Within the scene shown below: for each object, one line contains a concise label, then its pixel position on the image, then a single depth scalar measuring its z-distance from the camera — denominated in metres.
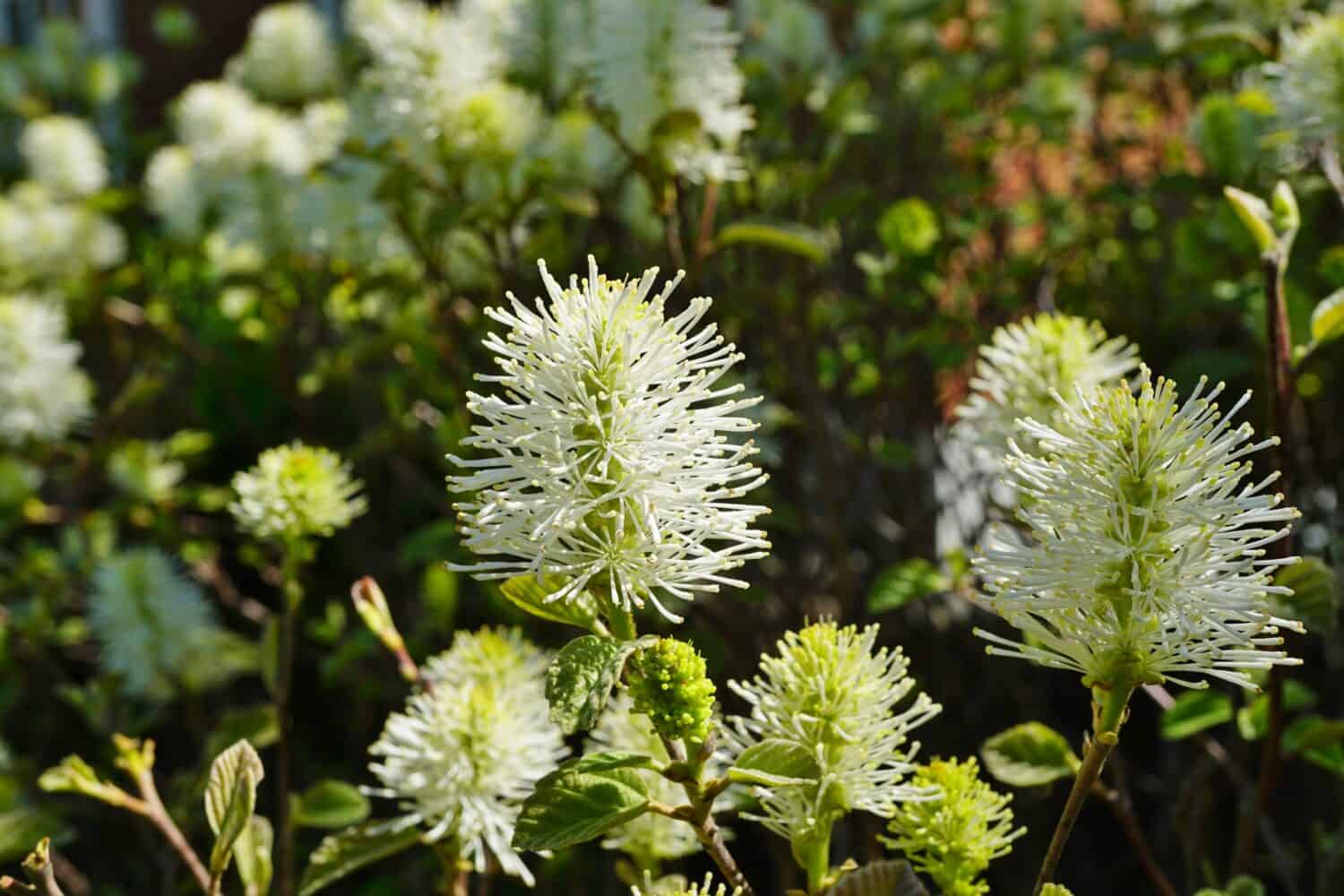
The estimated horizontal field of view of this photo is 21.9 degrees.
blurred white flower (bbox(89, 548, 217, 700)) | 0.90
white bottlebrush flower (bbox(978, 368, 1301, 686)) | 0.49
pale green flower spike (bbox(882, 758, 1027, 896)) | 0.52
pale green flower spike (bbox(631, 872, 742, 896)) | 0.49
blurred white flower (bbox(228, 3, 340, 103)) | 1.34
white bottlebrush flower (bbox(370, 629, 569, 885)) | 0.58
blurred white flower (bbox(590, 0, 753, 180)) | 0.71
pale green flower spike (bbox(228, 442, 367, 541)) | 0.62
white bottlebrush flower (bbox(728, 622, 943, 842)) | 0.52
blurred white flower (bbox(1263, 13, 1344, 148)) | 0.68
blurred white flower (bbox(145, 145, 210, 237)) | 1.20
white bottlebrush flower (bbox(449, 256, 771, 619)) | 0.50
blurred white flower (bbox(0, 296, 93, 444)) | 1.03
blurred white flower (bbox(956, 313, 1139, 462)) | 0.60
